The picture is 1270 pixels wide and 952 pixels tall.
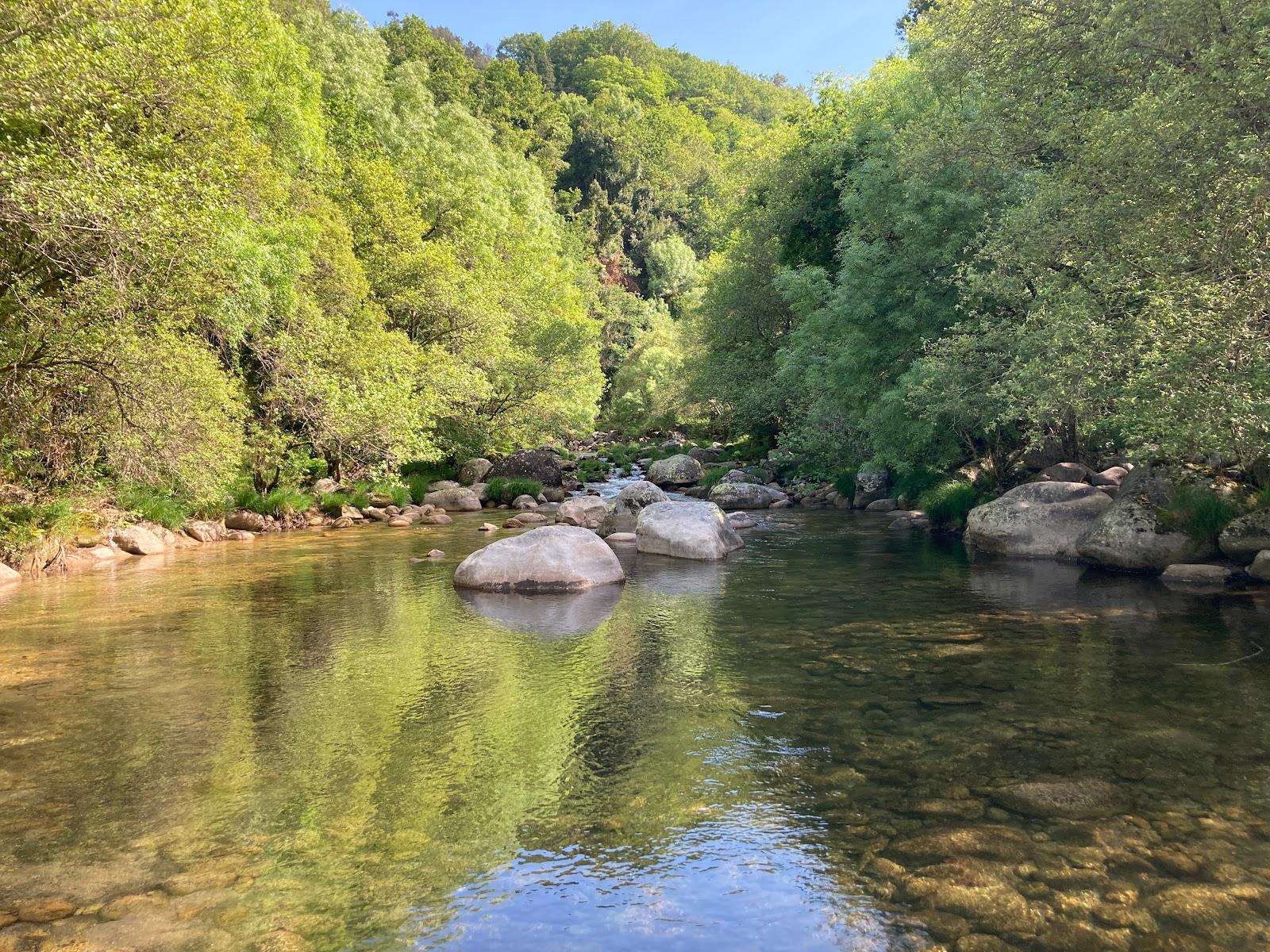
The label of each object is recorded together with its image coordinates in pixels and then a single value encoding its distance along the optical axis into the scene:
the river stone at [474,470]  34.69
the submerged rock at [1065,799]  6.42
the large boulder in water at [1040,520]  17.91
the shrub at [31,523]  17.14
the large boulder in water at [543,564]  15.79
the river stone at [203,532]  22.77
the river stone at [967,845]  5.80
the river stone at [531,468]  34.97
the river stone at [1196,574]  14.77
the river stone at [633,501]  24.67
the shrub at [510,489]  31.52
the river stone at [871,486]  28.52
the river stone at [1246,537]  14.54
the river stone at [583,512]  24.45
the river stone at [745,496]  29.86
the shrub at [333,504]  27.53
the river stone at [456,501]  30.34
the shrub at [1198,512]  15.38
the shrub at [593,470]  39.12
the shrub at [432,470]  34.16
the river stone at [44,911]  5.14
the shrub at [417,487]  31.17
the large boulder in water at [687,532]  19.17
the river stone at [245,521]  24.58
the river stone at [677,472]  36.09
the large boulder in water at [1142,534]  15.78
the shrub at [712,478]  33.77
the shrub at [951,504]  22.47
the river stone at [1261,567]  14.19
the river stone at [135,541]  20.52
